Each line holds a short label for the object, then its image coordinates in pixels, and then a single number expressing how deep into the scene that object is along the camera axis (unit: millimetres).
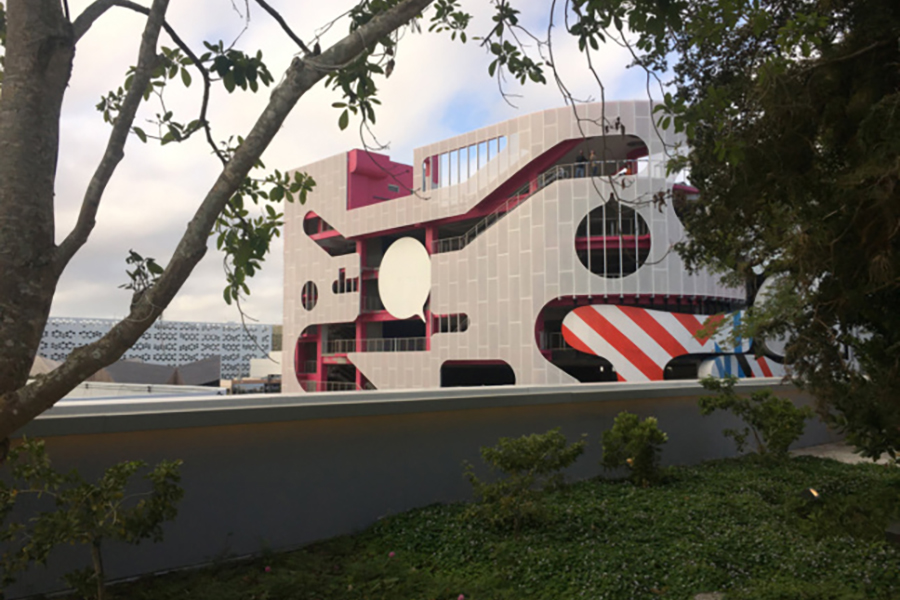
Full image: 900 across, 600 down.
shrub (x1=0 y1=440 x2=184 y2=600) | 2859
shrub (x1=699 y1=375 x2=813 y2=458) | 7645
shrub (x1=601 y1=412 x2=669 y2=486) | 6277
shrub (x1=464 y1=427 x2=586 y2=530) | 4785
